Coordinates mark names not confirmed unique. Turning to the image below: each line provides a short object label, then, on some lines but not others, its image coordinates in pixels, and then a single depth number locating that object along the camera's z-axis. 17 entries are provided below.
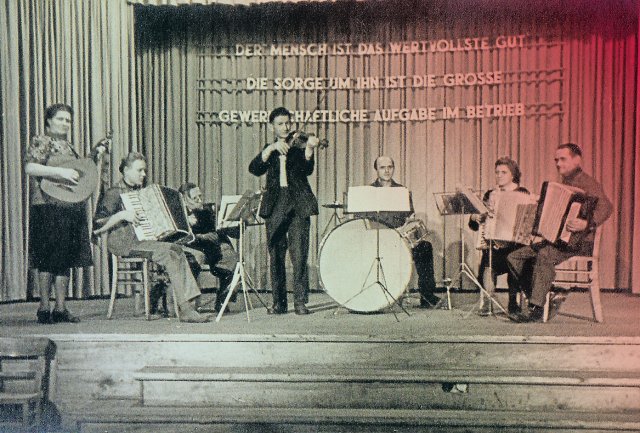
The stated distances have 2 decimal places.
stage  4.64
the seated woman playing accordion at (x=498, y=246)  6.17
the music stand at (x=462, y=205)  5.83
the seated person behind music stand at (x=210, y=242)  6.58
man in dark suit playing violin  6.04
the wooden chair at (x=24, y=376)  4.95
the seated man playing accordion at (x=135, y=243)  5.81
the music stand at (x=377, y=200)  5.71
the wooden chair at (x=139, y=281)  5.95
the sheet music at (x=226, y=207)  6.17
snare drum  6.61
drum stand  7.66
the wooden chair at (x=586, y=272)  5.60
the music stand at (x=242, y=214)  5.75
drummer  6.86
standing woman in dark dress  5.61
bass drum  6.11
